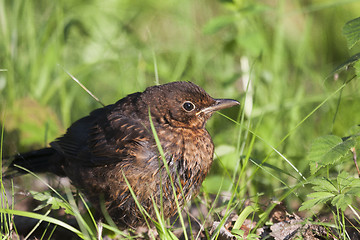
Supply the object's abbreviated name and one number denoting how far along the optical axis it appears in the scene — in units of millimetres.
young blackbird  6703
